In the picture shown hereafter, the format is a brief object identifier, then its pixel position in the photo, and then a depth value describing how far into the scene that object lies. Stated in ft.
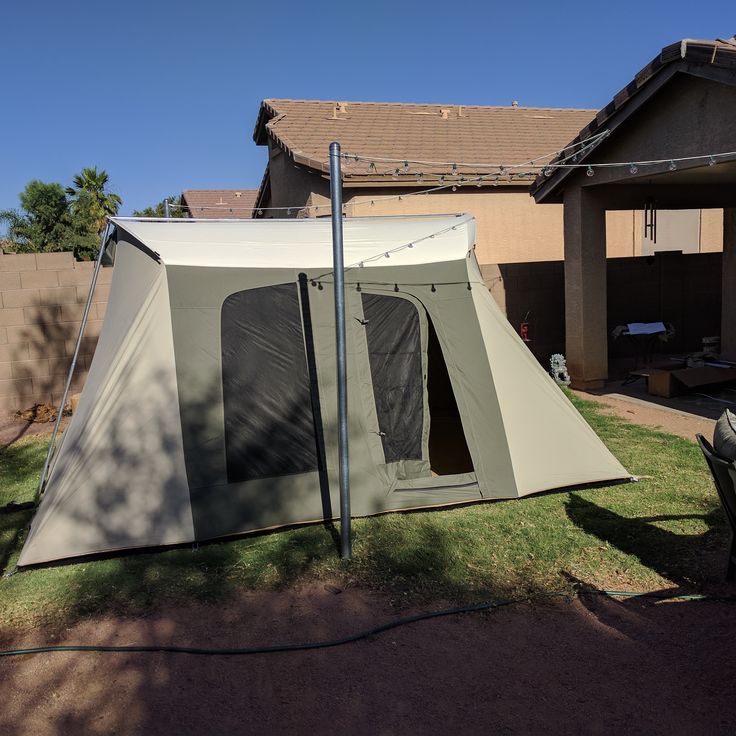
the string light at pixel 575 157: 17.53
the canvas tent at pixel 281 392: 15.47
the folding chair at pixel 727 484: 11.84
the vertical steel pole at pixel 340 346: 13.73
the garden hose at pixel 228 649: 11.78
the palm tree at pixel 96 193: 98.17
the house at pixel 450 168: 41.04
